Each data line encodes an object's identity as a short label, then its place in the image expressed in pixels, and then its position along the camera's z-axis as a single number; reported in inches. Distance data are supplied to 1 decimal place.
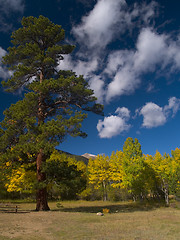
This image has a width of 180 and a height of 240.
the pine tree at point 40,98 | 585.6
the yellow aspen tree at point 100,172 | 1505.9
